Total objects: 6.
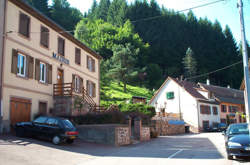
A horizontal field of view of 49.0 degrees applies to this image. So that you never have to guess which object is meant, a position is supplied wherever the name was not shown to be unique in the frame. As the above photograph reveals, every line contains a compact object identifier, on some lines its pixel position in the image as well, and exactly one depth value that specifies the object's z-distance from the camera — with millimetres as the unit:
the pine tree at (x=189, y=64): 84625
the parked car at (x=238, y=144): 11422
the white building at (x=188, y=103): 44625
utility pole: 8577
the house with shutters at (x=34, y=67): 17828
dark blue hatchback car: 15945
